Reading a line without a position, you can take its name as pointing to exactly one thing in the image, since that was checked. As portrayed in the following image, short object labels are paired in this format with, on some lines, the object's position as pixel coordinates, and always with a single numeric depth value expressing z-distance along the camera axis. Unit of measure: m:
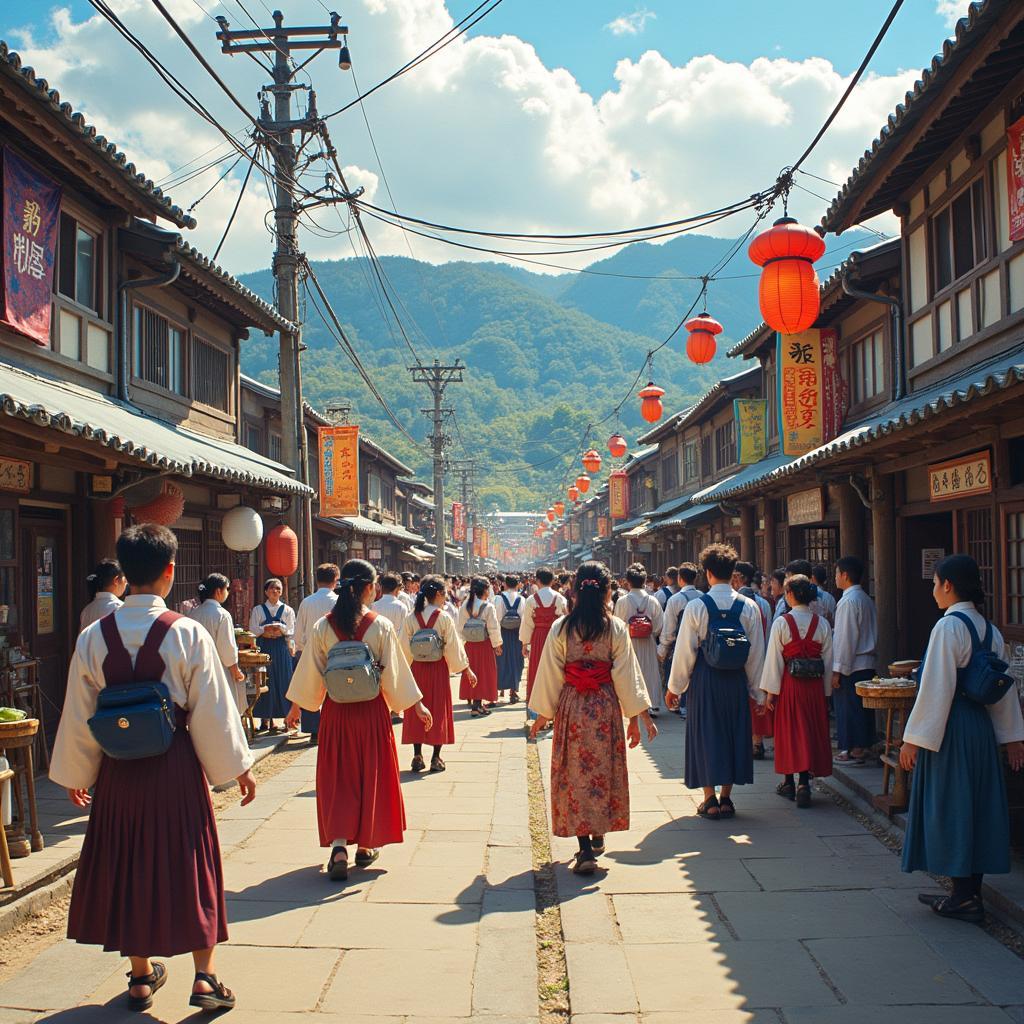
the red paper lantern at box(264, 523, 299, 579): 14.85
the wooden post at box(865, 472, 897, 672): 11.44
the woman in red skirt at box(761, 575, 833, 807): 8.37
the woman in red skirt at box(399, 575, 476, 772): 10.00
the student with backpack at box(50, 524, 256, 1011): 4.46
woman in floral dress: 6.73
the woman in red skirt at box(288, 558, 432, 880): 6.61
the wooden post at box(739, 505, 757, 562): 19.20
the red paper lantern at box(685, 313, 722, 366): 15.14
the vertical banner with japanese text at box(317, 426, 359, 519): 21.86
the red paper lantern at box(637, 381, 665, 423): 21.41
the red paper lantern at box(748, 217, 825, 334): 10.12
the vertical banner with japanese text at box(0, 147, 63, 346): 9.23
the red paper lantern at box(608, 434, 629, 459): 29.78
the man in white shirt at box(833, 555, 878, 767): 9.38
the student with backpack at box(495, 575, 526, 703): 16.05
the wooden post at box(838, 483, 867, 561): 12.80
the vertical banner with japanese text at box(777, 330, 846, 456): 14.45
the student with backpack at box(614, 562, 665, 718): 13.39
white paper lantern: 13.93
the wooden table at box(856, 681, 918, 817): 7.38
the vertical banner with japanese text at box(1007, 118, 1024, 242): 8.34
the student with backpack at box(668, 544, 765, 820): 8.04
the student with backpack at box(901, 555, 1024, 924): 5.43
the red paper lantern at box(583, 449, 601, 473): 34.22
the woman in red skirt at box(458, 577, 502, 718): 14.26
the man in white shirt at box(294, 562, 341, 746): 11.20
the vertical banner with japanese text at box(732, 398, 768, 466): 19.31
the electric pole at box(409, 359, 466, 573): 41.25
